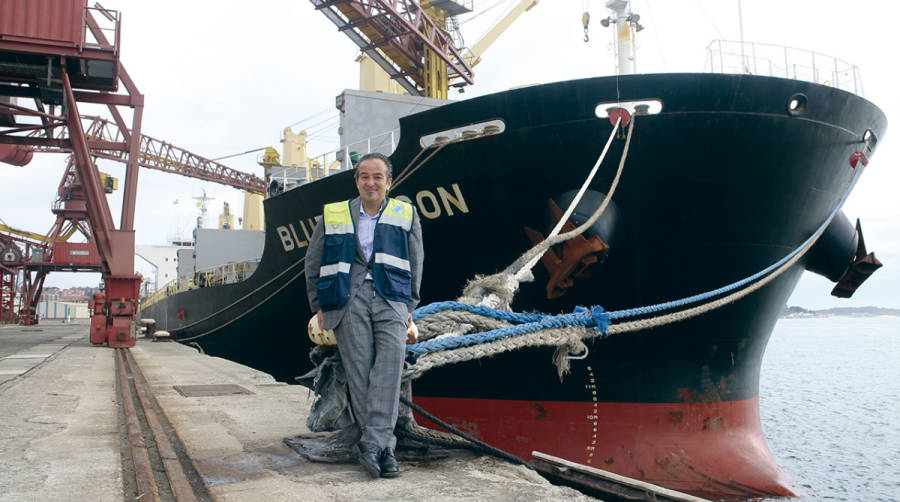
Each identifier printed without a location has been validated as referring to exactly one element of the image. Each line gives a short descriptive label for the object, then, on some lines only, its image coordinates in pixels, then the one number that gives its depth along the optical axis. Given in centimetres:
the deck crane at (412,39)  1191
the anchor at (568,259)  566
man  262
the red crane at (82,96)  1136
